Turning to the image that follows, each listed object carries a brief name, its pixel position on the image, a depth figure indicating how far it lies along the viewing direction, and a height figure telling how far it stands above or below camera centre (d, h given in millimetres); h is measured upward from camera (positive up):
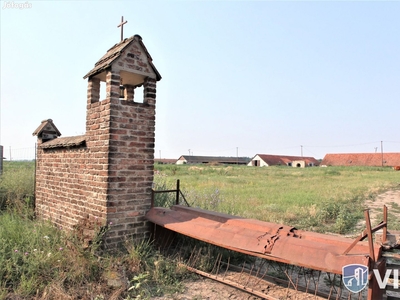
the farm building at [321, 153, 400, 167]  63628 -228
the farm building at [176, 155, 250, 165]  80625 -833
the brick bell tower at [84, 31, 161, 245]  4478 +266
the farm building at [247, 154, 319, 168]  72188 -864
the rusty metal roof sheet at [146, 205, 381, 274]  2947 -970
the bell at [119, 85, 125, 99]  5957 +1334
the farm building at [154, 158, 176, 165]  93588 -1063
